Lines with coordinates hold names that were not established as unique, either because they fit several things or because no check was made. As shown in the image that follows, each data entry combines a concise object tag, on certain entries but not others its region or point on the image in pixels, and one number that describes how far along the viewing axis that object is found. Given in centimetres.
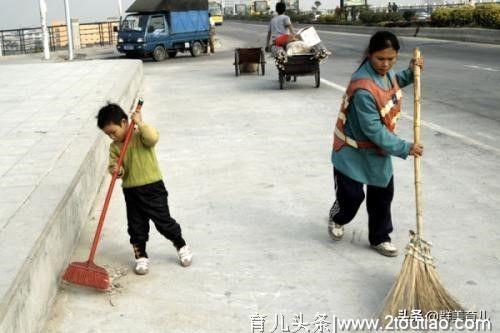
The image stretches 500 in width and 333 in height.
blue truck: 2464
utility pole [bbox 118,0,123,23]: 4138
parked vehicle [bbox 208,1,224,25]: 6888
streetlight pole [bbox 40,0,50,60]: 2666
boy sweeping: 398
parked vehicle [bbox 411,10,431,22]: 4386
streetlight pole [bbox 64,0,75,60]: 2628
